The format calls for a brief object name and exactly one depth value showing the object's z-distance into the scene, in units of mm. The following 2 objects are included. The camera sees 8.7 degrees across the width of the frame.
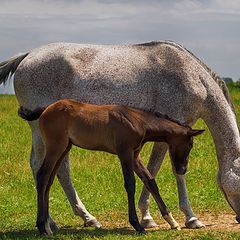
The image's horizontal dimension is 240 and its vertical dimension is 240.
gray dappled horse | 18914
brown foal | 17163
